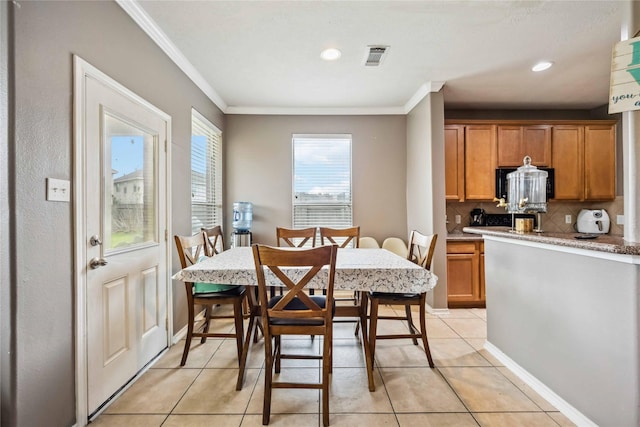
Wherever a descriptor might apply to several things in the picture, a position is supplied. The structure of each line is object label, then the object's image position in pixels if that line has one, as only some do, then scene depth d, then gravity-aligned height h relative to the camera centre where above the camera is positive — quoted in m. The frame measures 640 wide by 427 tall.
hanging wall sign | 1.52 +0.72
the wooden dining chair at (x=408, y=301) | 2.08 -0.68
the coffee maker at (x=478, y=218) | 4.05 -0.09
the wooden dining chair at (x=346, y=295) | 2.14 -0.73
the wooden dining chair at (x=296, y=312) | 1.58 -0.56
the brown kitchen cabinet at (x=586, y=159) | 3.87 +0.70
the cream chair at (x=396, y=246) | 4.02 -0.47
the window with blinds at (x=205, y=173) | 3.27 +0.52
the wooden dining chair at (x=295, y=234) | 2.93 -0.21
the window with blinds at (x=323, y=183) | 4.28 +0.45
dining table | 1.82 -0.41
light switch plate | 1.43 +0.13
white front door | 1.69 -0.14
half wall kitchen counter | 1.37 -0.65
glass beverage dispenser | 2.14 +0.16
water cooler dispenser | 3.94 -0.15
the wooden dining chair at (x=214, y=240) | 2.67 -0.27
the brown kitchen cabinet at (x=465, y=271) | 3.57 -0.74
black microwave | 3.78 +0.39
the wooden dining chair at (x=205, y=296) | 2.16 -0.64
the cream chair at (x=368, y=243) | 4.05 -0.43
